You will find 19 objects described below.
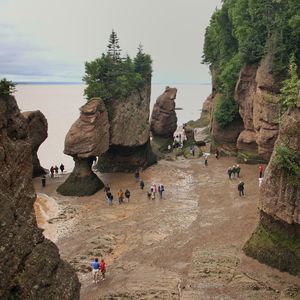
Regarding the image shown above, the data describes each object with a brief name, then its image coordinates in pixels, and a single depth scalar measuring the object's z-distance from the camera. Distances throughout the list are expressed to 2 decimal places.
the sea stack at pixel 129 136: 43.38
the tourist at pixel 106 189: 36.97
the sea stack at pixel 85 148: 37.78
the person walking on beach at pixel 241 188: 33.16
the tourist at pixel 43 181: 40.48
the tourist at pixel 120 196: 34.44
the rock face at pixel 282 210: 20.47
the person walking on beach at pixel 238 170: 39.56
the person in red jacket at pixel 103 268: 21.12
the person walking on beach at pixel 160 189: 35.31
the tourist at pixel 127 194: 34.88
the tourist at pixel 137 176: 41.48
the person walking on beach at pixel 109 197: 34.10
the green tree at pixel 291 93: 21.02
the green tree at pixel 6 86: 17.73
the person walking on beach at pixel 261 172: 37.25
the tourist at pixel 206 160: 46.91
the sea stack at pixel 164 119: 57.19
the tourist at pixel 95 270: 20.91
